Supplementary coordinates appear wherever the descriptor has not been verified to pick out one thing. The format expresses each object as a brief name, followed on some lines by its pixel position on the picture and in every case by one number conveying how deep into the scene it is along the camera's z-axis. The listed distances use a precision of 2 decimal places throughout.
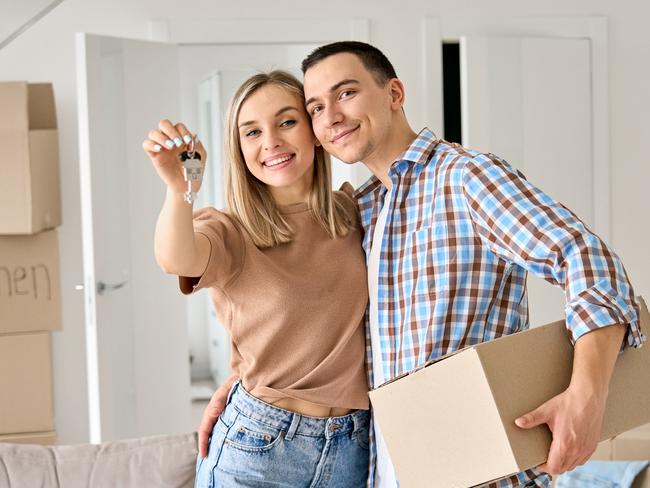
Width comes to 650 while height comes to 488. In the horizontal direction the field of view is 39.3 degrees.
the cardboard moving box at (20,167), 3.69
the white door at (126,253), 3.47
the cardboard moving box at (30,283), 3.85
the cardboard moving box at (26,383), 3.88
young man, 1.19
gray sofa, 1.85
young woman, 1.59
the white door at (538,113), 4.09
